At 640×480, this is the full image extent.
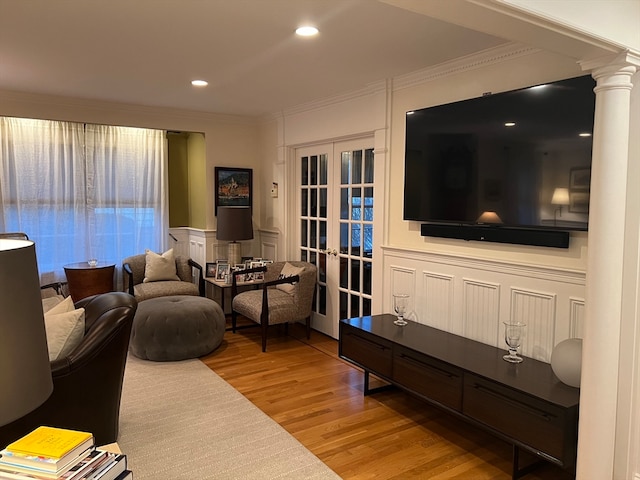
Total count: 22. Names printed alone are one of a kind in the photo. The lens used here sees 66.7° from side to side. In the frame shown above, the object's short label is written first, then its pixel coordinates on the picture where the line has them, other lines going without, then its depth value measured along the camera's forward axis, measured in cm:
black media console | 233
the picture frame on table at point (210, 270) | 549
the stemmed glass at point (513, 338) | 281
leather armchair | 241
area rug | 261
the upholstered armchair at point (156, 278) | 510
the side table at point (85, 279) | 499
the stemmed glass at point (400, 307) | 363
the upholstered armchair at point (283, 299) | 462
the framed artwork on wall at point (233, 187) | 584
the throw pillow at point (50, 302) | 378
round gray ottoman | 419
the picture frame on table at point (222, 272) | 524
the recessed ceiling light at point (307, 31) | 283
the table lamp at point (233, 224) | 540
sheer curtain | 499
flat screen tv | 264
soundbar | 280
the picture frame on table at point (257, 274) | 532
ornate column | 207
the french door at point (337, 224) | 452
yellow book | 137
